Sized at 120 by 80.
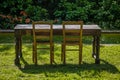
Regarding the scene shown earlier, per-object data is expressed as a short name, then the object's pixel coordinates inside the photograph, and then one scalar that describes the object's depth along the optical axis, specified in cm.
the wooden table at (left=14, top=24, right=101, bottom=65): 910
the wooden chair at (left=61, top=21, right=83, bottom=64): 899
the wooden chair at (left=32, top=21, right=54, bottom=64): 894
